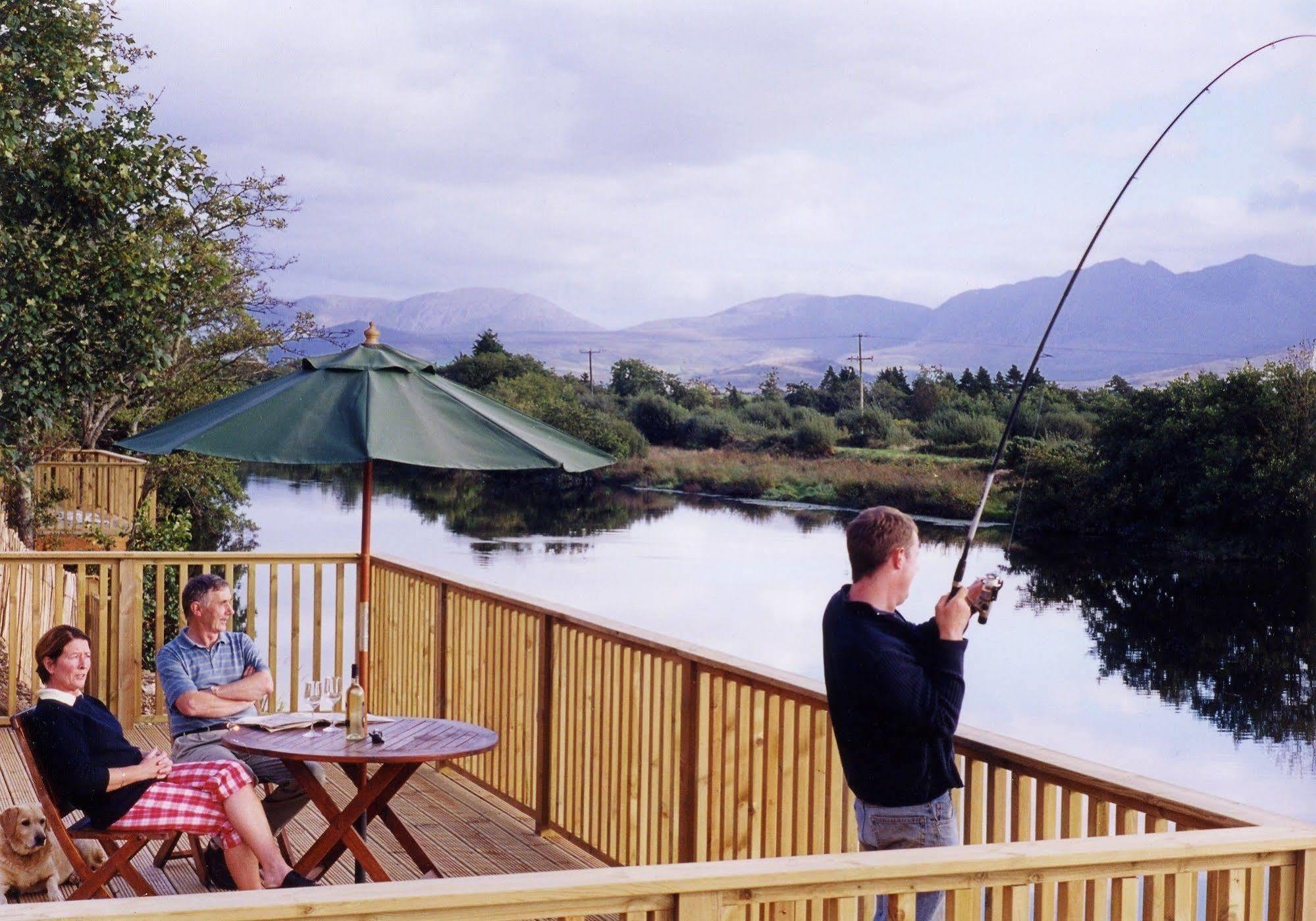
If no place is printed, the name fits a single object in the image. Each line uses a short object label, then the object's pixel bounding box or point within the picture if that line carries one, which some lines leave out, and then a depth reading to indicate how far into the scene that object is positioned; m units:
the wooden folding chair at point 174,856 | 4.80
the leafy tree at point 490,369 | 68.94
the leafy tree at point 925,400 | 61.19
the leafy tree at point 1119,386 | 48.78
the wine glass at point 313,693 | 4.54
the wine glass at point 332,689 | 4.54
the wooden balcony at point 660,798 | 2.16
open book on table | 4.63
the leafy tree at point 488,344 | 74.81
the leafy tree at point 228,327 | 22.98
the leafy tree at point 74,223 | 10.56
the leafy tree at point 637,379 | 76.50
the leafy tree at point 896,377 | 70.19
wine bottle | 4.44
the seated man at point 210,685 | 4.75
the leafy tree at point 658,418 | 66.69
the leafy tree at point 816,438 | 58.69
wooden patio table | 4.23
